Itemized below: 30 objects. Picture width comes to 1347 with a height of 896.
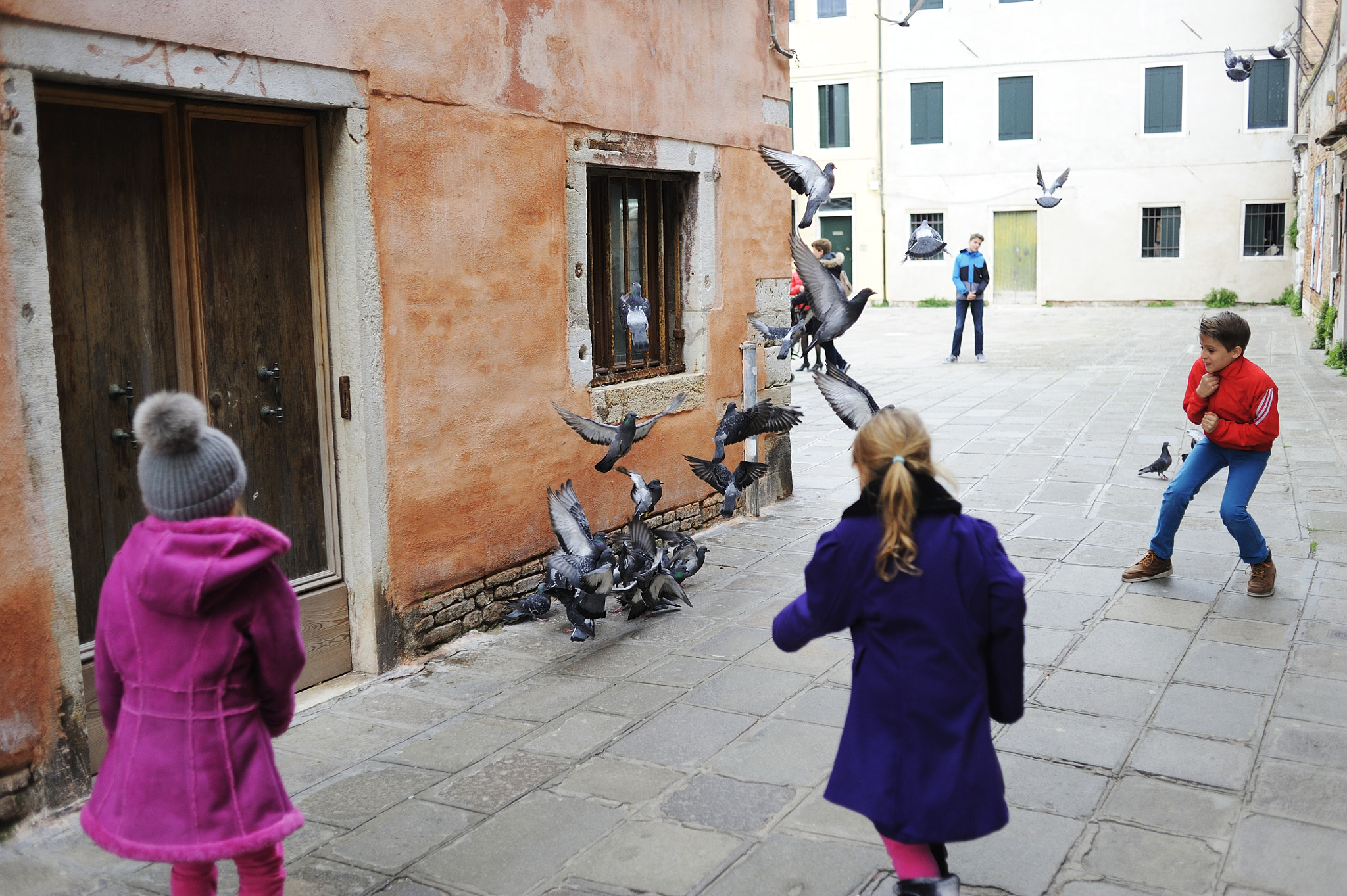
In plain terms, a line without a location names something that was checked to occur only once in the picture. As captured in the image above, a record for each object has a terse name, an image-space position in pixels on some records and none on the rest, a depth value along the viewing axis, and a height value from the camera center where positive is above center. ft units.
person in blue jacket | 54.75 +1.28
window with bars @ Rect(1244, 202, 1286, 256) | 90.02 +5.56
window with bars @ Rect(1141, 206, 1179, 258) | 92.58 +5.62
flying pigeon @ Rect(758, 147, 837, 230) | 22.21 +2.64
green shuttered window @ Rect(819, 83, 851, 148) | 100.78 +16.61
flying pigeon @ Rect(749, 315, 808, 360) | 23.00 -0.36
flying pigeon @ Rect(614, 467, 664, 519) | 19.69 -2.85
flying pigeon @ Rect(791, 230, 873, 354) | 19.81 +0.25
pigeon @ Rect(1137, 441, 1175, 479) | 28.91 -3.76
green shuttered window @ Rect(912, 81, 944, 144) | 98.02 +16.20
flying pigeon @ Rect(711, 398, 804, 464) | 21.66 -1.89
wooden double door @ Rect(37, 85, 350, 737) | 13.34 +0.36
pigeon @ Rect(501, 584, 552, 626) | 18.90 -4.47
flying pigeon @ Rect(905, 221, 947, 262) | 33.06 +1.90
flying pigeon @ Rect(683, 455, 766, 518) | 21.72 -2.83
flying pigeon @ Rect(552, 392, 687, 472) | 19.69 -1.85
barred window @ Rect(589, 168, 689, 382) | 22.77 +1.16
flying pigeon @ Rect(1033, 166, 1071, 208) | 61.35 +5.68
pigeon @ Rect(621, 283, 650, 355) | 22.89 +0.09
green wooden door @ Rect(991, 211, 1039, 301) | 96.94 +4.33
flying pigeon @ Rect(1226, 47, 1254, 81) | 68.49 +13.40
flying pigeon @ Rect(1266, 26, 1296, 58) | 66.08 +16.82
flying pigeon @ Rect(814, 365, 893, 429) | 20.51 -1.42
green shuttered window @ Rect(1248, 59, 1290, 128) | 88.94 +15.33
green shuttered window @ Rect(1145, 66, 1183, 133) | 90.94 +15.50
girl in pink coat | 8.04 -2.23
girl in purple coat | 8.46 -2.34
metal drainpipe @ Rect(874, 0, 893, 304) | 99.04 +7.79
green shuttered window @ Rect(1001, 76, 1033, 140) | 95.20 +15.87
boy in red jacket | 18.76 -1.90
